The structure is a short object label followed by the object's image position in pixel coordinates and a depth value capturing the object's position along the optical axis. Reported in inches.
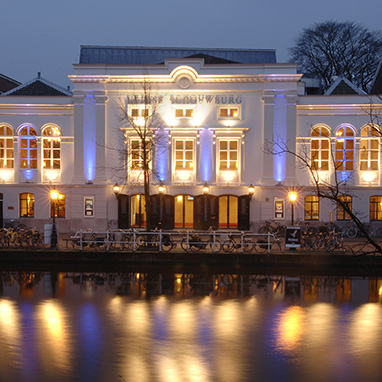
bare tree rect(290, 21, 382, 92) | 2014.0
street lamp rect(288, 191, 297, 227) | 1136.9
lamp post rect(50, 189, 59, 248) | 998.4
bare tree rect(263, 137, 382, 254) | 1282.0
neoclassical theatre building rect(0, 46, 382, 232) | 1301.7
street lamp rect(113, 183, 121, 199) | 1304.1
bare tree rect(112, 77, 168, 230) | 1304.1
